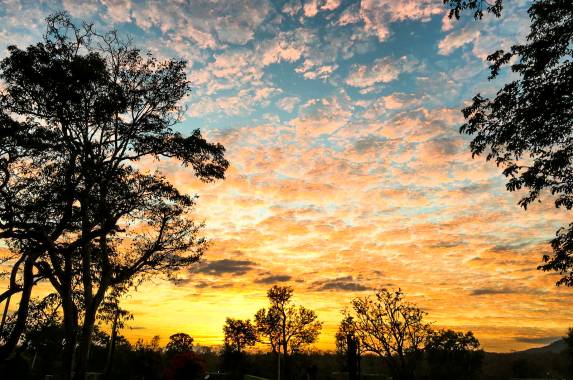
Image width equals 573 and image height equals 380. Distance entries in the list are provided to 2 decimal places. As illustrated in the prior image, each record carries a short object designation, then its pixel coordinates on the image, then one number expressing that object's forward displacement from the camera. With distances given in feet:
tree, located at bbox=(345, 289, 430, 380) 134.92
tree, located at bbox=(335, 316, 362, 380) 39.06
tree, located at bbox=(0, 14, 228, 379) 48.01
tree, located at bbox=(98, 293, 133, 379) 96.12
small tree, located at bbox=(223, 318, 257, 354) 252.42
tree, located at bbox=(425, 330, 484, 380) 271.49
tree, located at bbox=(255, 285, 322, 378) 211.82
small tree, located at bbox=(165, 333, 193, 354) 298.15
